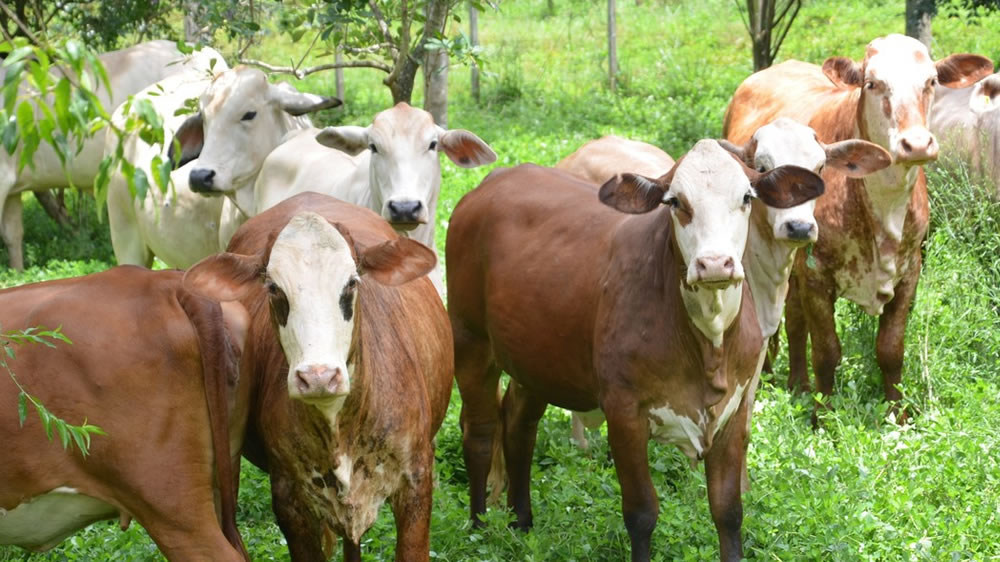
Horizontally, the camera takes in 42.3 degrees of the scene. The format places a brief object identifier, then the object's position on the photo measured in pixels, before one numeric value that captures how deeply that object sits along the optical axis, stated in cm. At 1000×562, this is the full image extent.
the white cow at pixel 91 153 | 1105
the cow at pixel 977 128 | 822
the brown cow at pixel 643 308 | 486
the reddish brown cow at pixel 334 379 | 413
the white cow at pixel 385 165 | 647
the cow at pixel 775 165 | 577
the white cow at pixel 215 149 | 733
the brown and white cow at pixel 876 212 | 687
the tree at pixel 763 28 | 1312
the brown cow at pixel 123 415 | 412
